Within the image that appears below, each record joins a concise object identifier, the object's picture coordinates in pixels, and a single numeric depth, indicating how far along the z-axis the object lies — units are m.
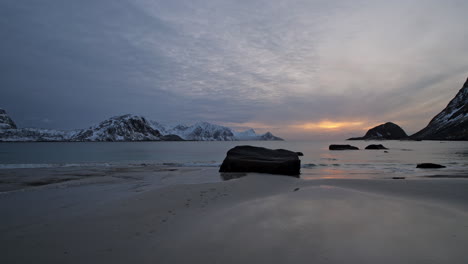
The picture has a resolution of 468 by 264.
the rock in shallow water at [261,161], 14.72
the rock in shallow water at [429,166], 16.98
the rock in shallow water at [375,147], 50.23
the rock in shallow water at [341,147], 52.72
